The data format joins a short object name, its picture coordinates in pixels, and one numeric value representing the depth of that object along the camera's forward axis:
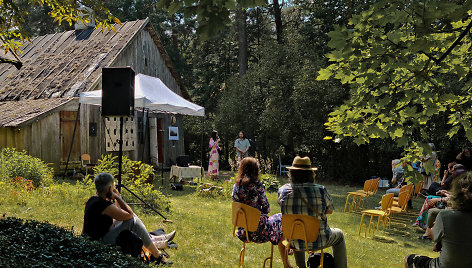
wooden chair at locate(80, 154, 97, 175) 13.12
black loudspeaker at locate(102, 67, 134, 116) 7.07
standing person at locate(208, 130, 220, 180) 13.53
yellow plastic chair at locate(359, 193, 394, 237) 7.18
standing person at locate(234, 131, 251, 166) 14.02
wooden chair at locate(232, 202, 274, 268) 4.69
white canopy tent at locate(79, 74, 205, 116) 11.00
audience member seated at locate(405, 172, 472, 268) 3.42
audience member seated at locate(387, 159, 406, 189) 10.02
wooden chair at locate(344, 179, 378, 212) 9.50
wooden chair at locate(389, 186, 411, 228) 8.02
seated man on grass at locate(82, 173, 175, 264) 4.48
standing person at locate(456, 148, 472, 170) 6.92
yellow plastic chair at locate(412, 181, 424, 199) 10.06
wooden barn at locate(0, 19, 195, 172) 12.41
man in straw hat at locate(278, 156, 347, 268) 4.41
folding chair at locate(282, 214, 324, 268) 4.29
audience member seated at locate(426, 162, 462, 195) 7.07
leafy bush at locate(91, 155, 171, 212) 7.85
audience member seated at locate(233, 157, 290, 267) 4.88
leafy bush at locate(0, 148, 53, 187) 8.86
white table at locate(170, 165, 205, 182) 11.98
